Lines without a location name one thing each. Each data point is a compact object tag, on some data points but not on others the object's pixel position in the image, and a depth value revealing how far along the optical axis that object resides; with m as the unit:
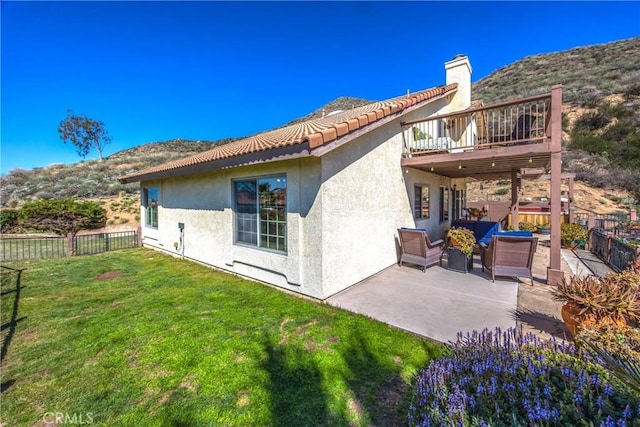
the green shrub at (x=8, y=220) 16.16
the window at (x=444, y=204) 11.51
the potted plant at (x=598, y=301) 3.31
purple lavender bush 1.70
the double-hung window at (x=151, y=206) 11.38
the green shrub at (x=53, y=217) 16.36
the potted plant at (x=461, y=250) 7.12
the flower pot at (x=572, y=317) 3.49
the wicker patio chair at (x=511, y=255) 6.03
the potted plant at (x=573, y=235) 10.34
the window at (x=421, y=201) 9.13
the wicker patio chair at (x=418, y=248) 7.05
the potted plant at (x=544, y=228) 14.67
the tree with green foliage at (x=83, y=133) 40.50
